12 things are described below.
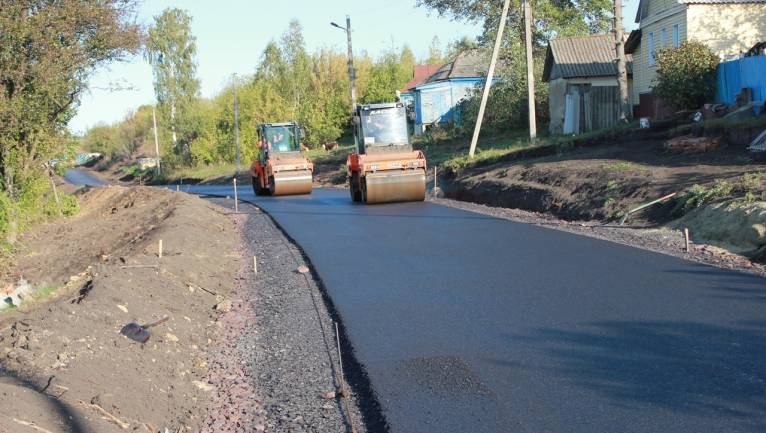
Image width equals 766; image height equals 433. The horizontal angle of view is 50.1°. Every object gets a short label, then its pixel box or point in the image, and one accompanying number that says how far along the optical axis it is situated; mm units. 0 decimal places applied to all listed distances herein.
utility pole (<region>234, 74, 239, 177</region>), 56953
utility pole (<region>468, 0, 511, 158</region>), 26297
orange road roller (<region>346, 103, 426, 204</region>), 21609
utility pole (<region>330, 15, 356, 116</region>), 42125
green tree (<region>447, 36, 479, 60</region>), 51347
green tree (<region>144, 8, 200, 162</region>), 72500
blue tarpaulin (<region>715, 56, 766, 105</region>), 22797
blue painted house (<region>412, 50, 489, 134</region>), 54562
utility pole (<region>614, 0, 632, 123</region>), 27531
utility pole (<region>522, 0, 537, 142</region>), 28406
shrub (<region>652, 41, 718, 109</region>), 25641
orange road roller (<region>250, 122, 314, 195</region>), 29188
